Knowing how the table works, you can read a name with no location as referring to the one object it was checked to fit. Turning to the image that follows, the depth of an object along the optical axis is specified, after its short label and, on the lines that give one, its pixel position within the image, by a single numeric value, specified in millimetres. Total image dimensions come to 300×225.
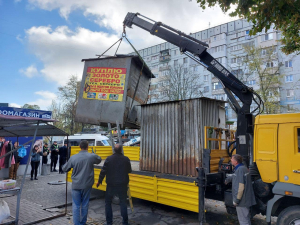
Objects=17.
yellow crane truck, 4281
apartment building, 28484
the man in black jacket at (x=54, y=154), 13927
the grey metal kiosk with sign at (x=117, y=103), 7051
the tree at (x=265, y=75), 21031
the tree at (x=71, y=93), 29797
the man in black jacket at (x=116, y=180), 5078
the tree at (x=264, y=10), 4918
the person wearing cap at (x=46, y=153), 13222
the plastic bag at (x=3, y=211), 5027
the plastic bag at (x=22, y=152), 11009
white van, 19844
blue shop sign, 11125
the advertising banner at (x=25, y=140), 12273
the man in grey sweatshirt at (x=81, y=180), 4930
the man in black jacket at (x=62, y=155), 14125
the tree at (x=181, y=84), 27984
